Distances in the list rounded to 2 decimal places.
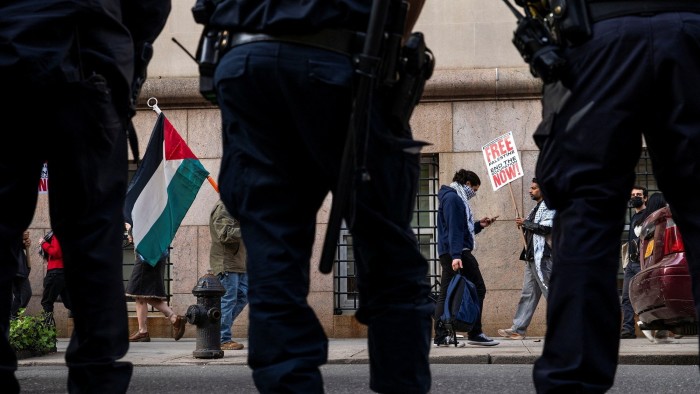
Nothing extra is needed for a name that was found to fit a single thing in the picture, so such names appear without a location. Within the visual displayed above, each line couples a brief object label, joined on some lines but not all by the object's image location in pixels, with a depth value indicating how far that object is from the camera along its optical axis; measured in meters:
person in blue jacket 11.74
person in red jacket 13.84
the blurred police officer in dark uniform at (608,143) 3.22
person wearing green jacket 11.95
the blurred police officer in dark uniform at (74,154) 3.40
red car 8.85
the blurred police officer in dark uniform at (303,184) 3.15
